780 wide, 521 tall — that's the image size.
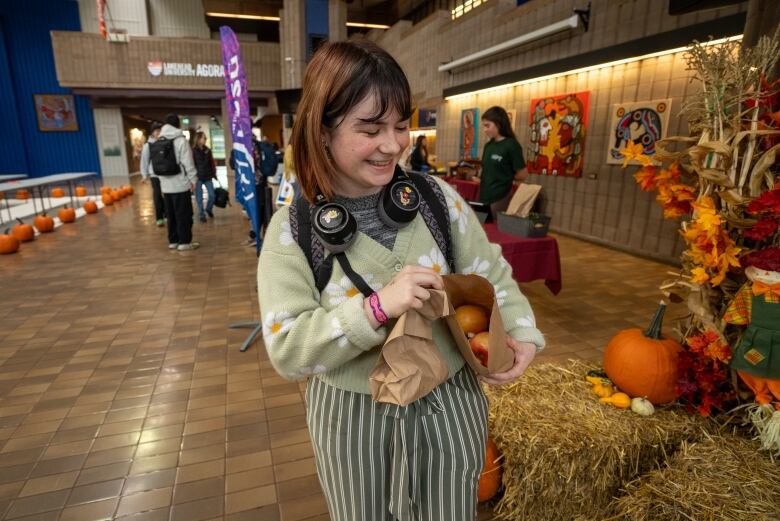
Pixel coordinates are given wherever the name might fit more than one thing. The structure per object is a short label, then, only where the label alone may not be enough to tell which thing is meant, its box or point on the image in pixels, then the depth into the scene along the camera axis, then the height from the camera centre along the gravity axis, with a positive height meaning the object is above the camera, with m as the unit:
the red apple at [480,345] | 1.06 -0.44
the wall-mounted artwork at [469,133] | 10.74 +0.56
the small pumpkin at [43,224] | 7.72 -1.29
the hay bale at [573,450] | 1.85 -1.22
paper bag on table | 3.91 -0.38
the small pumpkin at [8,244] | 6.33 -1.35
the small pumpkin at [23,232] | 6.97 -1.30
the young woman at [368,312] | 0.93 -0.33
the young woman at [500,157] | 4.66 -0.01
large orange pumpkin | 2.14 -0.98
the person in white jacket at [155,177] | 7.20 -0.46
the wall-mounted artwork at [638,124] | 6.16 +0.49
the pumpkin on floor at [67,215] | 8.70 -1.27
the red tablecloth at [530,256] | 3.59 -0.80
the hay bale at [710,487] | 1.59 -1.20
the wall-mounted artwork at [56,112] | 18.83 +1.50
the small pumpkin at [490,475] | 2.00 -1.40
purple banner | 3.22 +0.24
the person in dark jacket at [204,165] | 8.87 -0.28
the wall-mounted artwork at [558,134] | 7.58 +0.42
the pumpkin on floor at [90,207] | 9.88 -1.26
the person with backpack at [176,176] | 6.14 -0.36
